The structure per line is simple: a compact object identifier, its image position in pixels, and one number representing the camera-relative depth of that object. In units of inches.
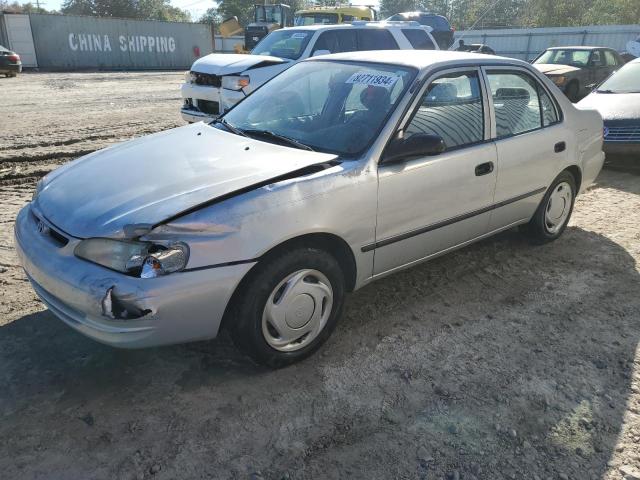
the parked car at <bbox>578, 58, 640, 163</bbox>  270.7
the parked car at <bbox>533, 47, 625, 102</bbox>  511.2
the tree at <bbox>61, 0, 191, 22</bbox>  2516.0
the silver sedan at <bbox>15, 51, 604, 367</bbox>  94.3
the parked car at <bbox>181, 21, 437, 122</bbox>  302.4
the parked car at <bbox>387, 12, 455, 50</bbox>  672.4
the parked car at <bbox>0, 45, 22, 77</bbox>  753.0
